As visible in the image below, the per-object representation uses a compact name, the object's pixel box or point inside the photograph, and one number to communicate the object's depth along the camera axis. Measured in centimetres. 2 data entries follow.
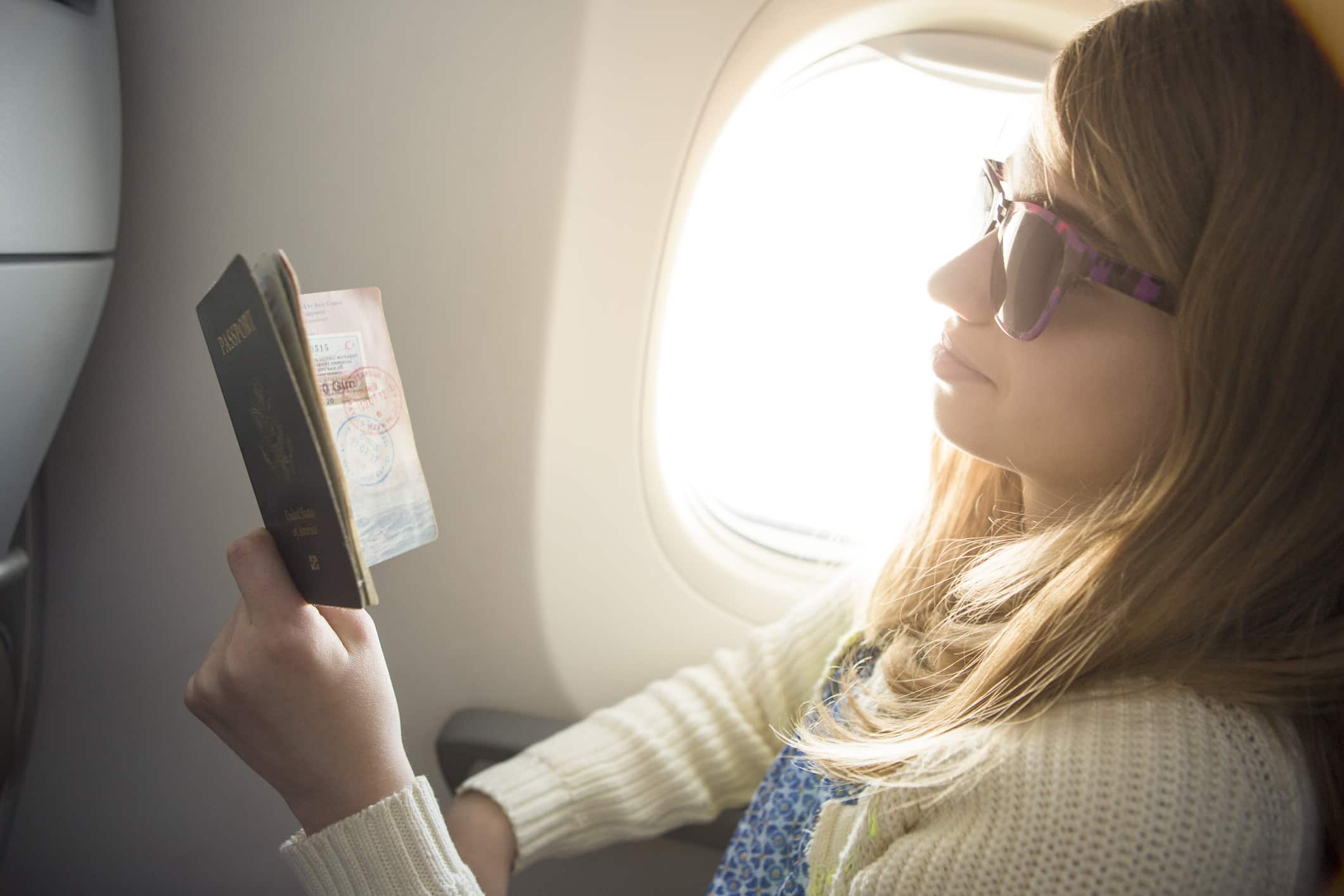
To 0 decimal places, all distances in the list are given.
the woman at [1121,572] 65
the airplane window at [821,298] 133
